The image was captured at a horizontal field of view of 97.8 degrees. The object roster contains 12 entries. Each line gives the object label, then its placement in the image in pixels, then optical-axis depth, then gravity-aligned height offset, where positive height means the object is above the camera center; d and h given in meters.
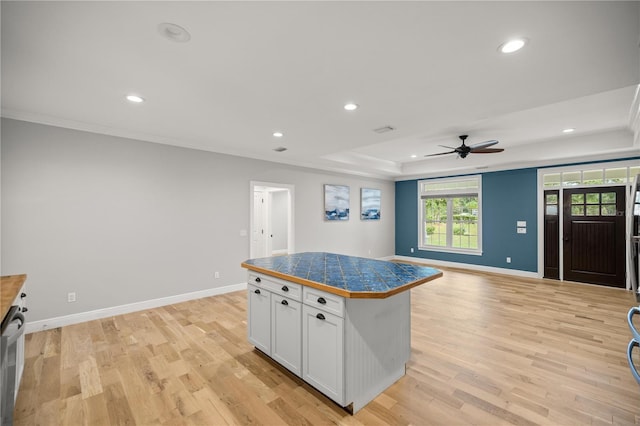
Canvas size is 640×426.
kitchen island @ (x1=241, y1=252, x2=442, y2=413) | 1.95 -0.85
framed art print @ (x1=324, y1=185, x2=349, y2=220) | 6.81 +0.33
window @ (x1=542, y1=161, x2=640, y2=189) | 5.19 +0.79
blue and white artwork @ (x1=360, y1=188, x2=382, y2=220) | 7.76 +0.33
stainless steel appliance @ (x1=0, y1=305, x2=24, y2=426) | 1.49 -0.80
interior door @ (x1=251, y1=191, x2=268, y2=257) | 7.98 -0.27
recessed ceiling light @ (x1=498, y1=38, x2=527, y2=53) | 1.86 +1.16
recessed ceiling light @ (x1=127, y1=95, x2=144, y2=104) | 2.79 +1.18
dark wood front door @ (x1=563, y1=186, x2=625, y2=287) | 5.24 -0.39
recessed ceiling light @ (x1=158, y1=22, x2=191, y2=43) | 1.73 +1.17
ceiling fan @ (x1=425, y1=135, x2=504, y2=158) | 4.86 +1.15
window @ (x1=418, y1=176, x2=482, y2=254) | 7.19 +0.03
